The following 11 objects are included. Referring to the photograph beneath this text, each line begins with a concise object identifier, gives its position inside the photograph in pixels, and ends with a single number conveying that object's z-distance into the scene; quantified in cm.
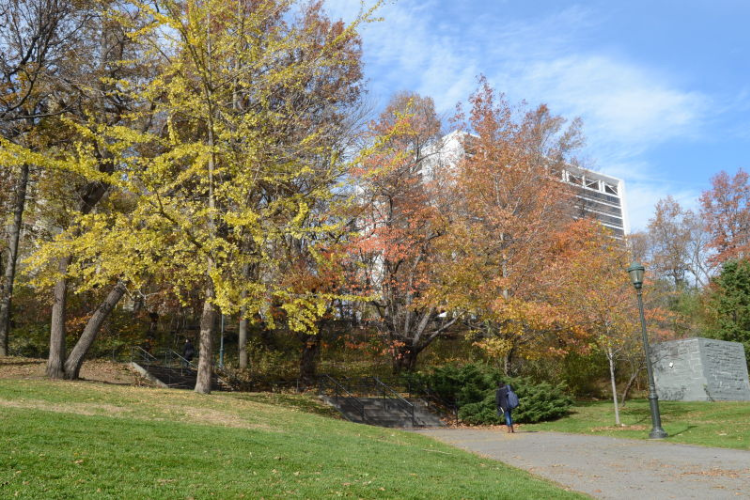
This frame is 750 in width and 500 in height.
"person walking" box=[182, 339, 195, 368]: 2302
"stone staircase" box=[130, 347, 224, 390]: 1955
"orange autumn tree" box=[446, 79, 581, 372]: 1816
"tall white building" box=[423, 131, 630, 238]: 2402
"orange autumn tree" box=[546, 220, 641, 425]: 1670
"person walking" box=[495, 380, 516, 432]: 1480
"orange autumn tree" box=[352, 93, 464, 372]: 2030
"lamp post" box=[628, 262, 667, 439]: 1267
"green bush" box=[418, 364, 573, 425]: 1734
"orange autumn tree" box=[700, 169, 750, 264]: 3856
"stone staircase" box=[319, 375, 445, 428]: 1748
